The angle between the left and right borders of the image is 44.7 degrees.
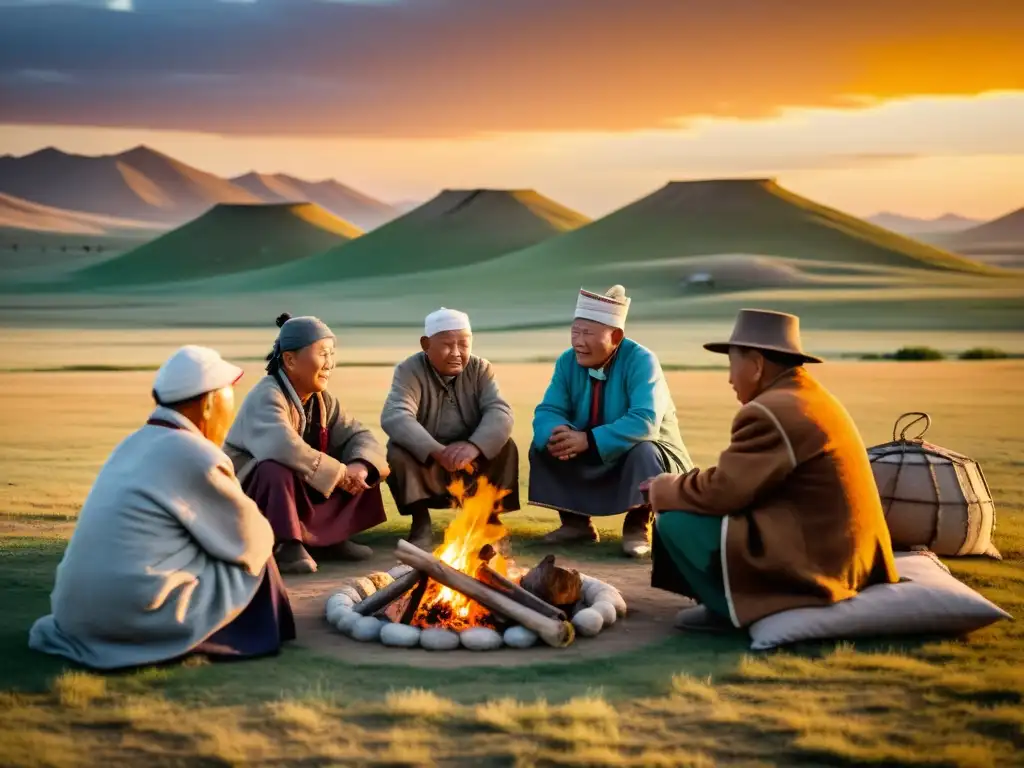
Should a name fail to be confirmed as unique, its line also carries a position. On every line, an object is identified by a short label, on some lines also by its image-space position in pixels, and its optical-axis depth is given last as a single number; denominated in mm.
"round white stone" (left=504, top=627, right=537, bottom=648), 5582
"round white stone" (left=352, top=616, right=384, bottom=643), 5707
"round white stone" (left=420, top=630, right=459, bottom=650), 5555
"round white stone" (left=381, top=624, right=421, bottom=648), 5613
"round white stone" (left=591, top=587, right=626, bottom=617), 6070
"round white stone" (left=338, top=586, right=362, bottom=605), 6219
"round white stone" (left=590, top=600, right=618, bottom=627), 5930
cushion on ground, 5527
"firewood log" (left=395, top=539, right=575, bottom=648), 5605
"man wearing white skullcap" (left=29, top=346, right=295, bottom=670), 5121
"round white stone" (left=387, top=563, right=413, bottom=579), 6736
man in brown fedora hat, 5520
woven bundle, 7312
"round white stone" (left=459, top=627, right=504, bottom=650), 5555
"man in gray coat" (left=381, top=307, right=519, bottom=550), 7773
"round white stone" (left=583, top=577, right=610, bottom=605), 6179
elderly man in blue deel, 7680
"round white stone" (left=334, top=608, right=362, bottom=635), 5793
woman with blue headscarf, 7035
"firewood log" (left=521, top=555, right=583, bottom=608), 5875
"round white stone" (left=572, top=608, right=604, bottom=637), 5750
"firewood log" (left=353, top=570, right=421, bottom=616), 5922
